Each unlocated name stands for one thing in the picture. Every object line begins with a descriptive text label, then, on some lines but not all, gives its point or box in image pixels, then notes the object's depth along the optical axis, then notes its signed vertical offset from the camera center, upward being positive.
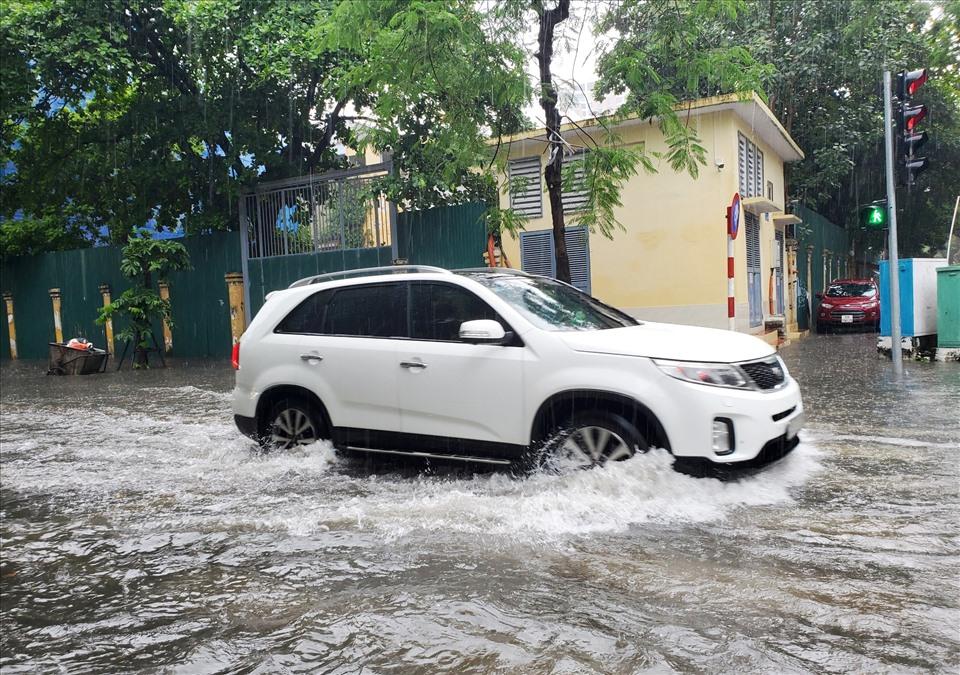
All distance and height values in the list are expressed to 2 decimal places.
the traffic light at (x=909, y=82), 10.36 +2.75
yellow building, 15.57 +1.45
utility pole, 10.71 +0.81
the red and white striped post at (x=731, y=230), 10.64 +0.91
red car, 21.17 -0.43
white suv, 4.71 -0.48
